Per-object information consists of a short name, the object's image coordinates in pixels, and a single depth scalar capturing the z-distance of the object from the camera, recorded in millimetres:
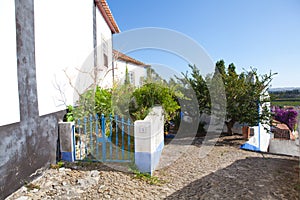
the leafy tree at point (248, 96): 6945
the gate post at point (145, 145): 3639
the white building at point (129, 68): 10678
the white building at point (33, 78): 2699
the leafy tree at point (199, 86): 7730
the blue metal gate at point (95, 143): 4266
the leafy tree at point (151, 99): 5793
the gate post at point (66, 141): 4172
